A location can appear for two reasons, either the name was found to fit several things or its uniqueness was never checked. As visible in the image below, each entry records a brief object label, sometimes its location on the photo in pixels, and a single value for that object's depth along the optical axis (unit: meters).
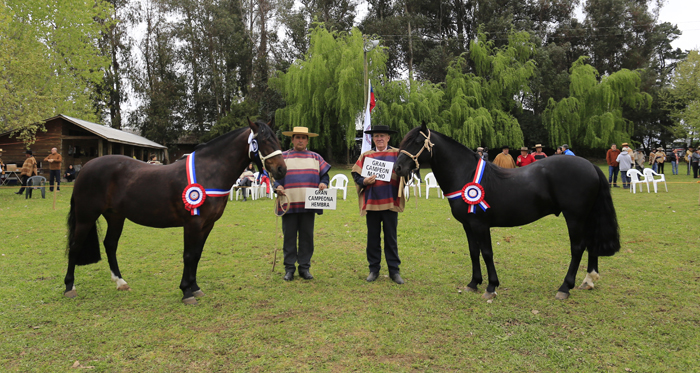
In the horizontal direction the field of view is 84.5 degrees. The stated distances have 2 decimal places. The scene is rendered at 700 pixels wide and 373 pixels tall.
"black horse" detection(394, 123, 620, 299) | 4.37
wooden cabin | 23.69
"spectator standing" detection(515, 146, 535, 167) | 12.57
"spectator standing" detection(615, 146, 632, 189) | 15.50
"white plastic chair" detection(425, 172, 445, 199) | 14.32
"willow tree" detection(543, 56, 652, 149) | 28.36
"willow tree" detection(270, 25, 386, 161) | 26.08
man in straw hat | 5.10
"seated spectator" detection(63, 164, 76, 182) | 23.03
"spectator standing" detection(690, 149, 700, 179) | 19.81
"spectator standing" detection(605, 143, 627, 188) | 16.28
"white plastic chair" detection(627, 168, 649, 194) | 14.50
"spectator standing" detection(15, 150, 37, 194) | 15.80
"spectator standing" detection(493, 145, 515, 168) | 12.77
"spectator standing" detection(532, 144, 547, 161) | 12.40
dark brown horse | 4.29
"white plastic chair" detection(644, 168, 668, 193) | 14.61
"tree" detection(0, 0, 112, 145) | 17.44
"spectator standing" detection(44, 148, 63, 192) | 14.93
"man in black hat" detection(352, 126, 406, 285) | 4.99
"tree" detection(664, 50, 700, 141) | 34.09
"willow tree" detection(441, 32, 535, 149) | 27.55
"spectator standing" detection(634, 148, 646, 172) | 18.97
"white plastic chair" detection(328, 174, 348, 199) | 14.02
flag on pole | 13.98
